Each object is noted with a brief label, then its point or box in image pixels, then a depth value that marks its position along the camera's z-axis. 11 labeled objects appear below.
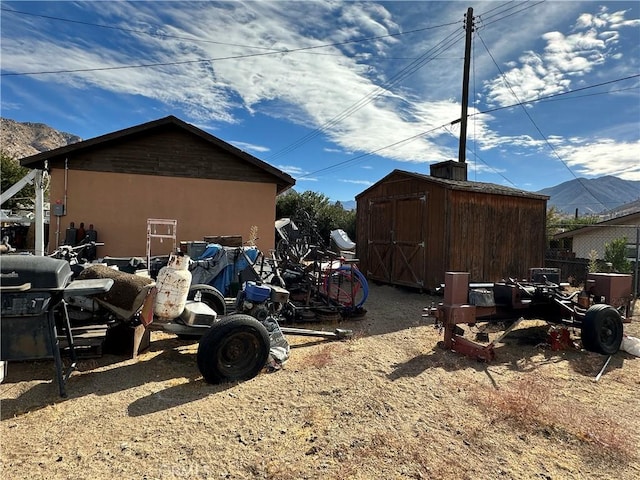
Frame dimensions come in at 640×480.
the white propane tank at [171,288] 4.14
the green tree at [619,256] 11.34
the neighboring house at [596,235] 17.66
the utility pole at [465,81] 13.79
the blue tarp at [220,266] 7.17
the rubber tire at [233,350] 3.73
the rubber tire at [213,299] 5.66
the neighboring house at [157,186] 9.67
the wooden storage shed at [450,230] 9.52
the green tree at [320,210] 25.77
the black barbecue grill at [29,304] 3.11
